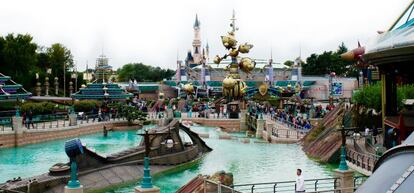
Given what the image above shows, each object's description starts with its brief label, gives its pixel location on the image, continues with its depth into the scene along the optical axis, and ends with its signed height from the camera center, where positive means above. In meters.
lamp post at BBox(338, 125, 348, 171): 15.58 -1.69
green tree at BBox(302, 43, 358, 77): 113.44 +8.51
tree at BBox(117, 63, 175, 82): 146.38 +9.18
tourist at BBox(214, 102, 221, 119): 57.19 -0.29
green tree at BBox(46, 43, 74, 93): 85.91 +8.52
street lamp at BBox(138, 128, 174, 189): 12.22 -1.71
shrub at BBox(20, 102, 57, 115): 43.28 -0.10
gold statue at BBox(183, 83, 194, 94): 67.75 +2.25
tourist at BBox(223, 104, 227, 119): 54.78 -0.61
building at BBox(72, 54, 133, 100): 58.41 +1.60
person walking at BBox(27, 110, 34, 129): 39.12 -0.92
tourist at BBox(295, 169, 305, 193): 13.12 -1.96
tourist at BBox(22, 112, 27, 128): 38.33 -0.95
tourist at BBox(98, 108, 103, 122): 47.97 -0.97
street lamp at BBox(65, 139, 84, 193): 13.32 -1.05
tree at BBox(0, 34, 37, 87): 69.75 +6.73
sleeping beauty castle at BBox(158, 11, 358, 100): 87.12 +4.24
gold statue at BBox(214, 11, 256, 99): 55.53 +4.33
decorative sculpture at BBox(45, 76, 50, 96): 72.70 +2.88
